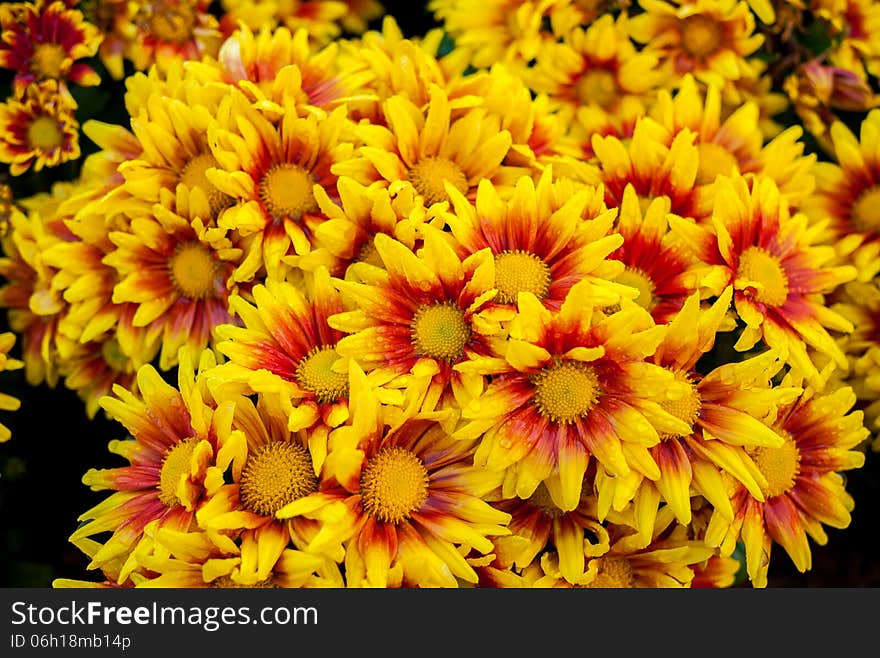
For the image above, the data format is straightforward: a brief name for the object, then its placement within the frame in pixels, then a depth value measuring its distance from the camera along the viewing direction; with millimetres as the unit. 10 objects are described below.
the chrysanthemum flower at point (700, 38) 613
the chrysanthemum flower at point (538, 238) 497
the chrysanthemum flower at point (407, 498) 476
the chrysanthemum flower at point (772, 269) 517
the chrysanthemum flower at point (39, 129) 608
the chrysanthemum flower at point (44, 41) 611
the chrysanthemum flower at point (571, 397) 473
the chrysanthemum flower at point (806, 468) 517
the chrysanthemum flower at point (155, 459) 485
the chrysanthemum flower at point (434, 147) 533
